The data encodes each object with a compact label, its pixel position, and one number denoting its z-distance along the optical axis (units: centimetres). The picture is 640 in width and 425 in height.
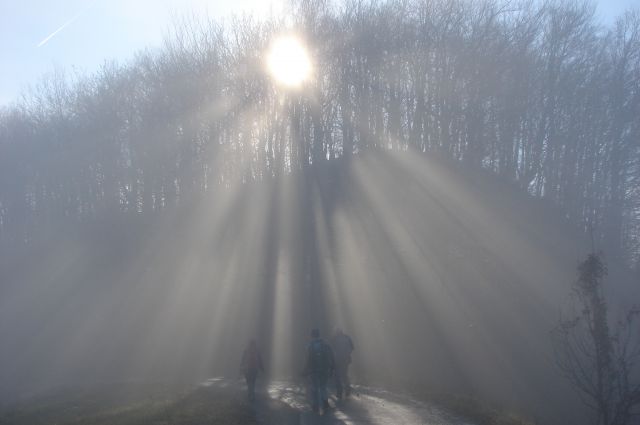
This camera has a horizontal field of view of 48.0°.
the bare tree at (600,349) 1121
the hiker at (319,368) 1505
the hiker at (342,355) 1755
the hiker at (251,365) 1719
